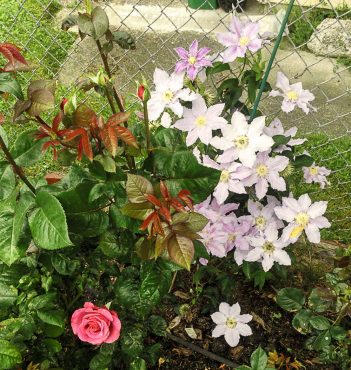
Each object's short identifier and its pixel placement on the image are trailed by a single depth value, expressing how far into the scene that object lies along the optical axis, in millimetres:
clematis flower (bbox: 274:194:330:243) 1555
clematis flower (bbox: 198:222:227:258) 1593
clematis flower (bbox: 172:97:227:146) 1511
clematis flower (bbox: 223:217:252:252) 1612
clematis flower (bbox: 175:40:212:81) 1578
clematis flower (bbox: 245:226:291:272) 1617
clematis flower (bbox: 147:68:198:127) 1521
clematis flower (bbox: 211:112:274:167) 1452
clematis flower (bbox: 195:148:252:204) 1503
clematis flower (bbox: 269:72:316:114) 1634
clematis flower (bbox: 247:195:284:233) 1636
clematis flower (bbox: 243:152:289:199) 1514
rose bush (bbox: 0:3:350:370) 1186
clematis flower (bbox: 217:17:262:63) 1501
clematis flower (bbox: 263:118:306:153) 1597
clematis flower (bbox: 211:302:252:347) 1830
